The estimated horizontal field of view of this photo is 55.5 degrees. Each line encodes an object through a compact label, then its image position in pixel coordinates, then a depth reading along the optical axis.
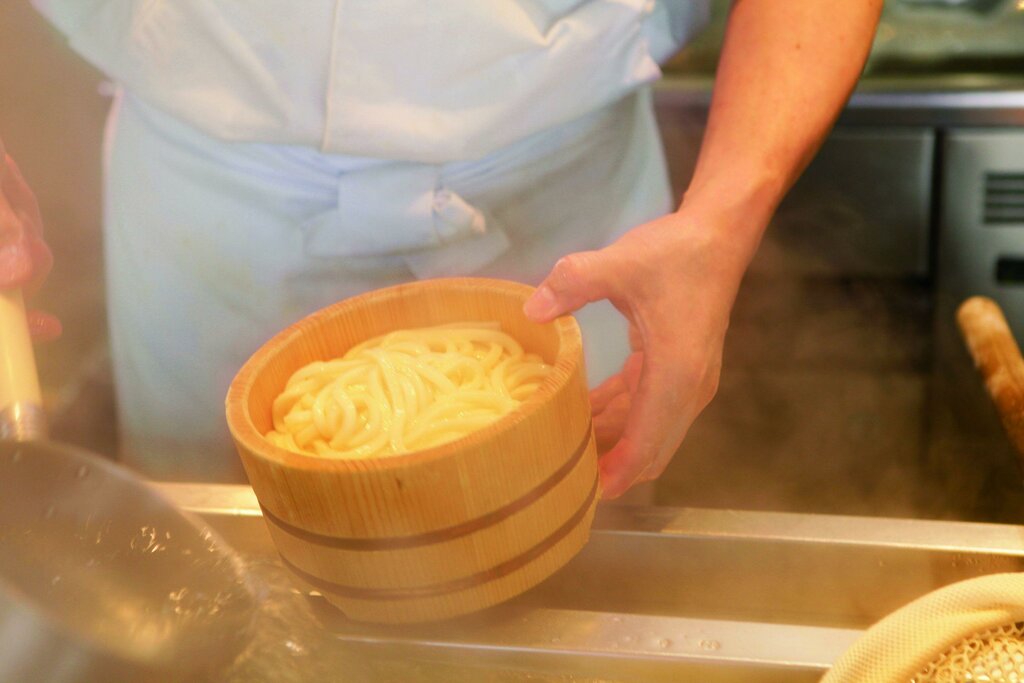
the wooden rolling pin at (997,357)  1.31
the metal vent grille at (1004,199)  2.48
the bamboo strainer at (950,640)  0.96
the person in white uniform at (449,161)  1.22
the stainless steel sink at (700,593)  1.05
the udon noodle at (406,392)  1.03
